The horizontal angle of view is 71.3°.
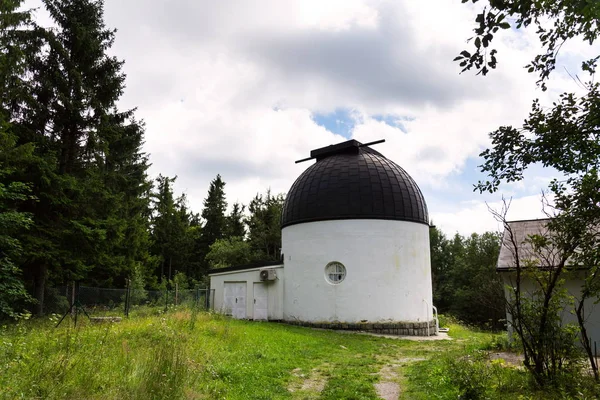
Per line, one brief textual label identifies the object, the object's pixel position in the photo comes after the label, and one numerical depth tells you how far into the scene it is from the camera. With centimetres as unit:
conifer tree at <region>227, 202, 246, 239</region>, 4626
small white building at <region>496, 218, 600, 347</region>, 1066
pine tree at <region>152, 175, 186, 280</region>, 4144
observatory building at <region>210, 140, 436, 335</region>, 1741
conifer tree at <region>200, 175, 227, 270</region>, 4597
